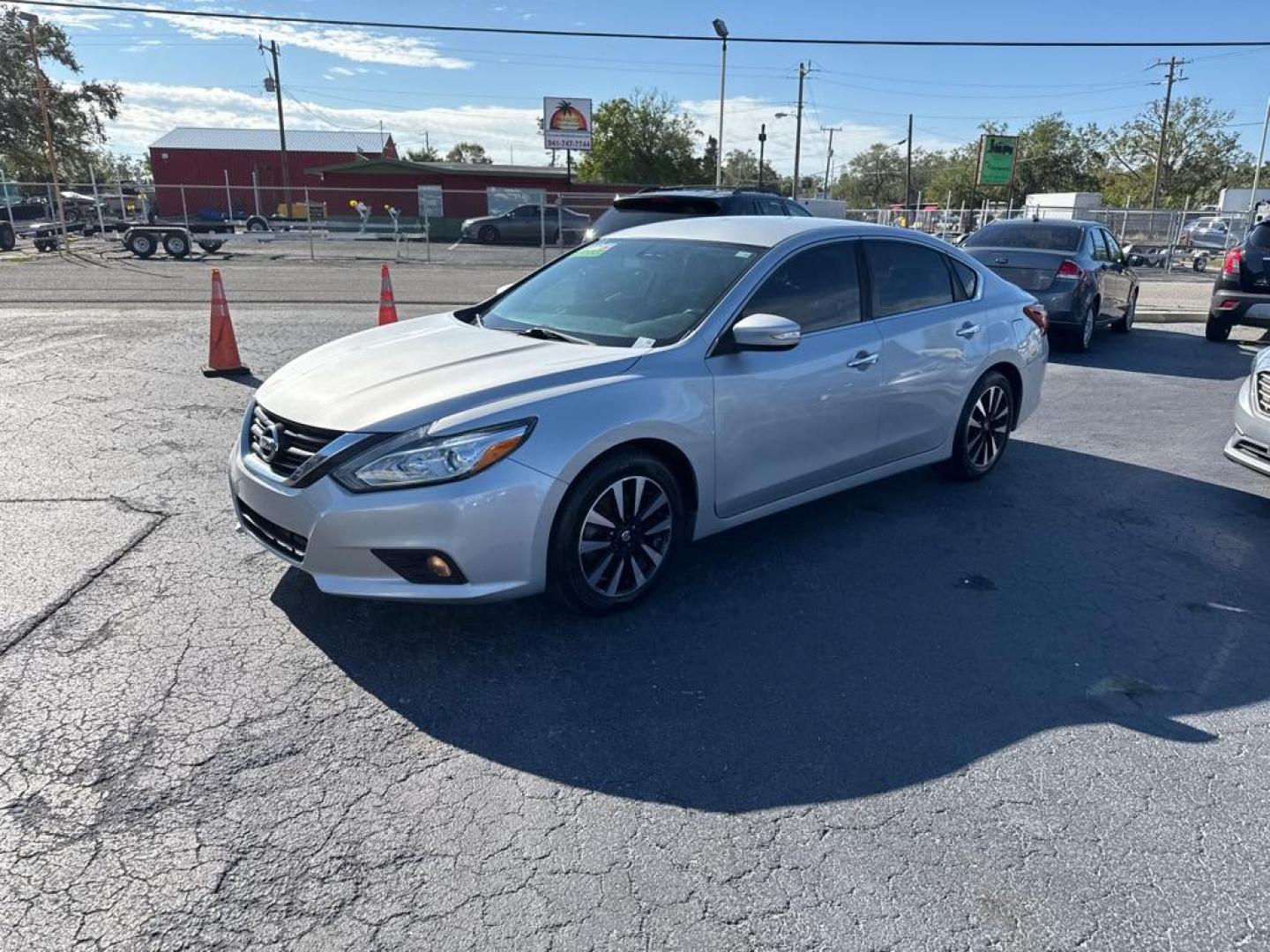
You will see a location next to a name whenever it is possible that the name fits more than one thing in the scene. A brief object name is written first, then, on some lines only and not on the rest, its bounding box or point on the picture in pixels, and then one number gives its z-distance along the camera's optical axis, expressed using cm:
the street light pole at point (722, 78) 3206
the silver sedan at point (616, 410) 341
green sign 3300
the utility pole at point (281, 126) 5041
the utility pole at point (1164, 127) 5994
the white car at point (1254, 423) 542
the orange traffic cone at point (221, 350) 838
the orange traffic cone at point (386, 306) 945
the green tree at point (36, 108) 4691
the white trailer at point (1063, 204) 3428
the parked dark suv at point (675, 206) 984
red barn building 5334
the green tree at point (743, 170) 8476
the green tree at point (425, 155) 8801
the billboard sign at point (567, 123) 4162
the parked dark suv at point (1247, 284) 1112
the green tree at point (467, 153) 11231
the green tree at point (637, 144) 5978
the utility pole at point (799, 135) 5631
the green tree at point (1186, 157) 6419
